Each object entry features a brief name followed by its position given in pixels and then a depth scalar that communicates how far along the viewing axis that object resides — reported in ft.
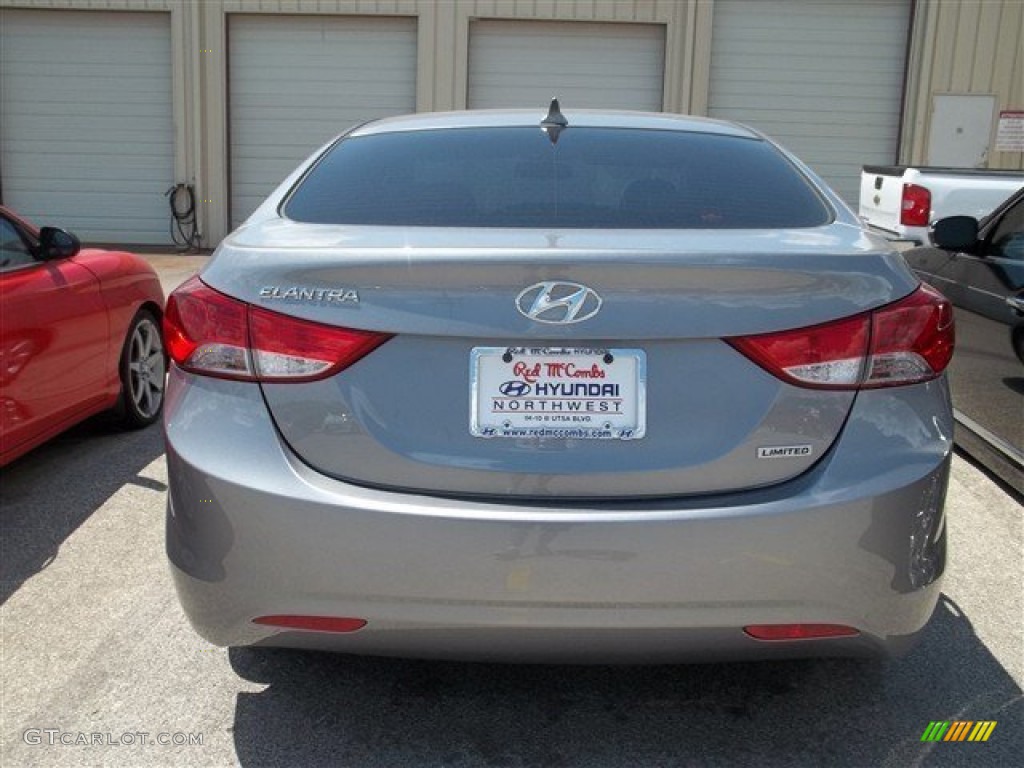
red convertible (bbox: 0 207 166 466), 13.74
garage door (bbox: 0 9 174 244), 48.14
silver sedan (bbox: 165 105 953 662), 7.09
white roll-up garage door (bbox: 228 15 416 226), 47.39
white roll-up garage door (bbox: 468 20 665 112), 47.11
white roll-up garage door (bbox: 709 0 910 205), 46.93
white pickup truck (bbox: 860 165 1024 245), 24.32
